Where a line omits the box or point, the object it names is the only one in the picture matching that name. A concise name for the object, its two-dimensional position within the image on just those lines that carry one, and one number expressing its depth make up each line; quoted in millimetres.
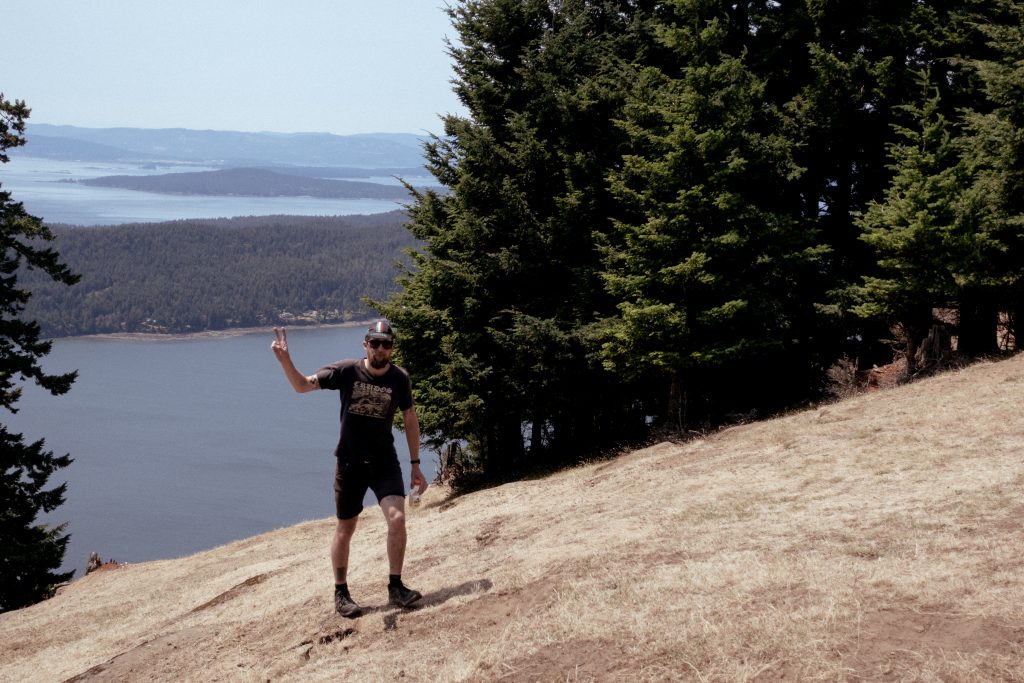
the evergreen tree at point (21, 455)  25250
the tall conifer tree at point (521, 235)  23609
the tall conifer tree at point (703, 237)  19969
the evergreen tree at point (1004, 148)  19156
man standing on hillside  7832
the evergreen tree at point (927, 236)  19312
